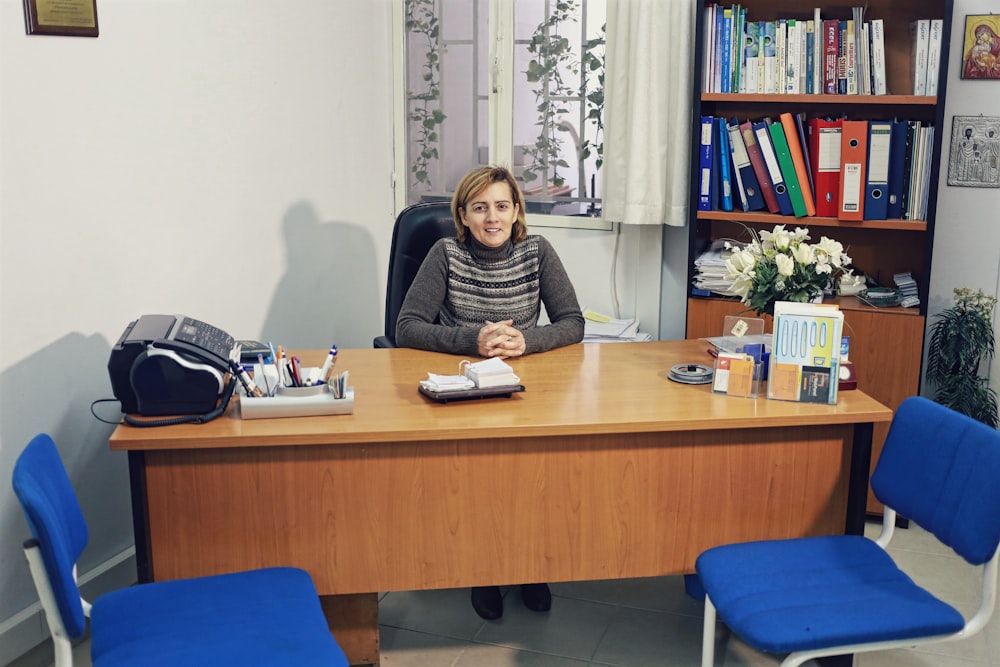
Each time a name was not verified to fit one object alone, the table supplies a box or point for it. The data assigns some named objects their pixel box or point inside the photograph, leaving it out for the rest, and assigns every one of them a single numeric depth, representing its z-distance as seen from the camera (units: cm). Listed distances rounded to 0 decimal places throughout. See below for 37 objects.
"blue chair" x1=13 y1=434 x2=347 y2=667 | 163
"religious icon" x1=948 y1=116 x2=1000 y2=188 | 354
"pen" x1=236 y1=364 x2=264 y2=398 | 223
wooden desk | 216
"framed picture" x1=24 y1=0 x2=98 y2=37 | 246
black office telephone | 217
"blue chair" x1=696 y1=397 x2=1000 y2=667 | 185
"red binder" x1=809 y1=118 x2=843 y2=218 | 346
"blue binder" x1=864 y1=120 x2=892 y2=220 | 339
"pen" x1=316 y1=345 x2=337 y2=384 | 232
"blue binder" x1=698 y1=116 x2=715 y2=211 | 360
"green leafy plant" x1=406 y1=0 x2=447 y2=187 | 434
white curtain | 375
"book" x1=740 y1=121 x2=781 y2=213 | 357
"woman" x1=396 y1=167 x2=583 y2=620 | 293
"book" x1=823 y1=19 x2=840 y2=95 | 342
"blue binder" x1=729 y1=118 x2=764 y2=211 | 359
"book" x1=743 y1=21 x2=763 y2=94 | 351
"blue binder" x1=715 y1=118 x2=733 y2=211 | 361
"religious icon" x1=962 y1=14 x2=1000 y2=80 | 347
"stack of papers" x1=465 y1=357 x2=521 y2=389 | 238
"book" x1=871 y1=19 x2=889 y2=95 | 337
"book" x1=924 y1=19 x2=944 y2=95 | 329
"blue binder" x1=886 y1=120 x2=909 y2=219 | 337
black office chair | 334
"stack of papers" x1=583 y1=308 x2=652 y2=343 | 395
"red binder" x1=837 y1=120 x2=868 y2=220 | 339
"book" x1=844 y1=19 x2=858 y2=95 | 341
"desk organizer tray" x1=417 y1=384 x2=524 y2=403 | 234
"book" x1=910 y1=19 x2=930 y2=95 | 331
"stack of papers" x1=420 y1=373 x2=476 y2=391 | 236
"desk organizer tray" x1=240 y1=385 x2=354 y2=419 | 221
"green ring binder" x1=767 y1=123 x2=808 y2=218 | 352
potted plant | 344
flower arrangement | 253
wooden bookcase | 336
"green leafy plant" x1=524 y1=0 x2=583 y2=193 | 414
